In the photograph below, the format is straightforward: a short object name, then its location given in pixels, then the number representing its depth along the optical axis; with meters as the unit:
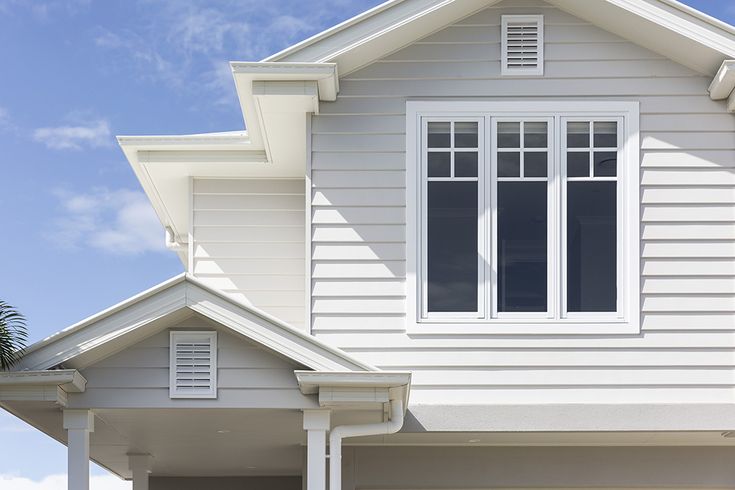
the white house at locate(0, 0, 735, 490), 10.87
